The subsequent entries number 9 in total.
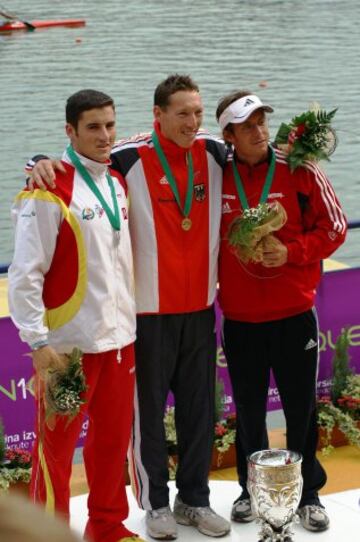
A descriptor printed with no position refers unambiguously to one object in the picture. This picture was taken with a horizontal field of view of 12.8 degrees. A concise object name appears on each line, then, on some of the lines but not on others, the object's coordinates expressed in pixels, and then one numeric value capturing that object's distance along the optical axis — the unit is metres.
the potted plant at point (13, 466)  6.11
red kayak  46.52
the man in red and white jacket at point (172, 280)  5.06
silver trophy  4.74
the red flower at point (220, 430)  6.62
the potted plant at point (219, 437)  6.49
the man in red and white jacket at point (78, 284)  4.73
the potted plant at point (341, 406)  6.82
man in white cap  5.14
